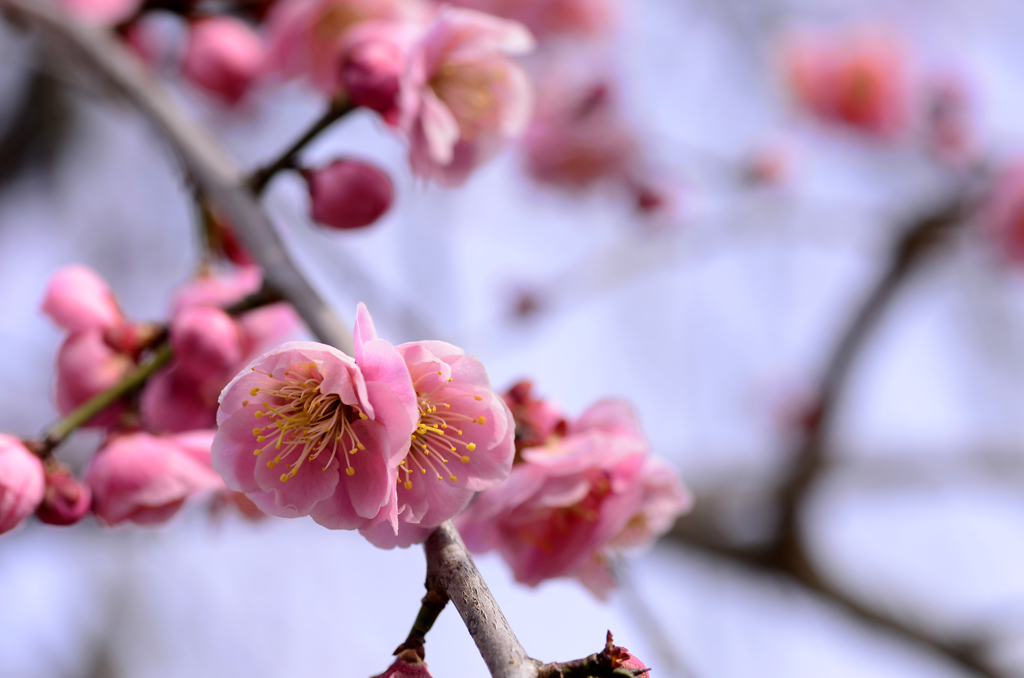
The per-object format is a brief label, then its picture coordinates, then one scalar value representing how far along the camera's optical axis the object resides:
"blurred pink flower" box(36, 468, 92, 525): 0.48
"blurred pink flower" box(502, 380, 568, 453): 0.49
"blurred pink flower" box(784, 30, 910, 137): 2.04
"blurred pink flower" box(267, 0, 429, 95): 0.54
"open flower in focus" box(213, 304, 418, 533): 0.47
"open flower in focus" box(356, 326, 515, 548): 0.47
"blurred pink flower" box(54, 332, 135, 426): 0.49
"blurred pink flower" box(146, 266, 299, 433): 0.49
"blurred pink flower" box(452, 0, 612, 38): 1.64
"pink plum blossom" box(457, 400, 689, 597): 0.49
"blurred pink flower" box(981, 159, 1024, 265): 1.81
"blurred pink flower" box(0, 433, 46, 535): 0.48
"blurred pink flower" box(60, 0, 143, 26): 0.66
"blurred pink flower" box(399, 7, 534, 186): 0.50
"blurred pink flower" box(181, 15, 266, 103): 0.55
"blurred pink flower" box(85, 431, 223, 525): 0.49
